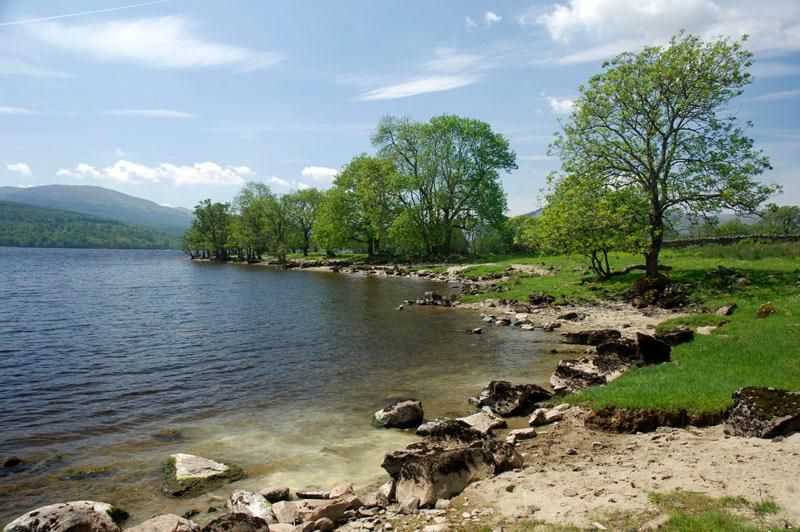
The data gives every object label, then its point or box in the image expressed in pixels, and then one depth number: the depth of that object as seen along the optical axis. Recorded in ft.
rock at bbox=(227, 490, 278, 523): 30.78
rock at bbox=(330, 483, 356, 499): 32.35
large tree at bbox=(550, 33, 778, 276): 100.89
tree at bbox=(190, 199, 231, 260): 460.55
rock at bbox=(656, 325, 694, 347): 65.72
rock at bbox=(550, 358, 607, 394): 55.42
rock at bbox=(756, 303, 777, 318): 70.03
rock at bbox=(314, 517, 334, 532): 27.95
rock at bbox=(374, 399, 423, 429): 47.78
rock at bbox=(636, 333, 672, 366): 58.23
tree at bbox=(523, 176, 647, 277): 106.01
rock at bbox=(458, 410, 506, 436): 43.54
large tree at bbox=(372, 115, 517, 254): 270.67
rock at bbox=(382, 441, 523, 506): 30.96
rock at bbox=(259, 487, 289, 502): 33.81
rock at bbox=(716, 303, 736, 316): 78.12
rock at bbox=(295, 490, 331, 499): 33.52
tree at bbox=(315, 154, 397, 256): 294.05
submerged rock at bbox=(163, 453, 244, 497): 35.42
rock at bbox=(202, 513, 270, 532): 26.55
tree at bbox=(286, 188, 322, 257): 401.70
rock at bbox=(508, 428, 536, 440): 41.39
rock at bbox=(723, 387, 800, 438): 32.30
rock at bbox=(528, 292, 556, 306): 118.74
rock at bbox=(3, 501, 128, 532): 27.48
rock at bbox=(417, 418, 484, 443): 40.13
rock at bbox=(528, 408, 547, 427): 45.21
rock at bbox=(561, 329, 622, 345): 79.36
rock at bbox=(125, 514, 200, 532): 26.91
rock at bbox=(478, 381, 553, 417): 50.31
